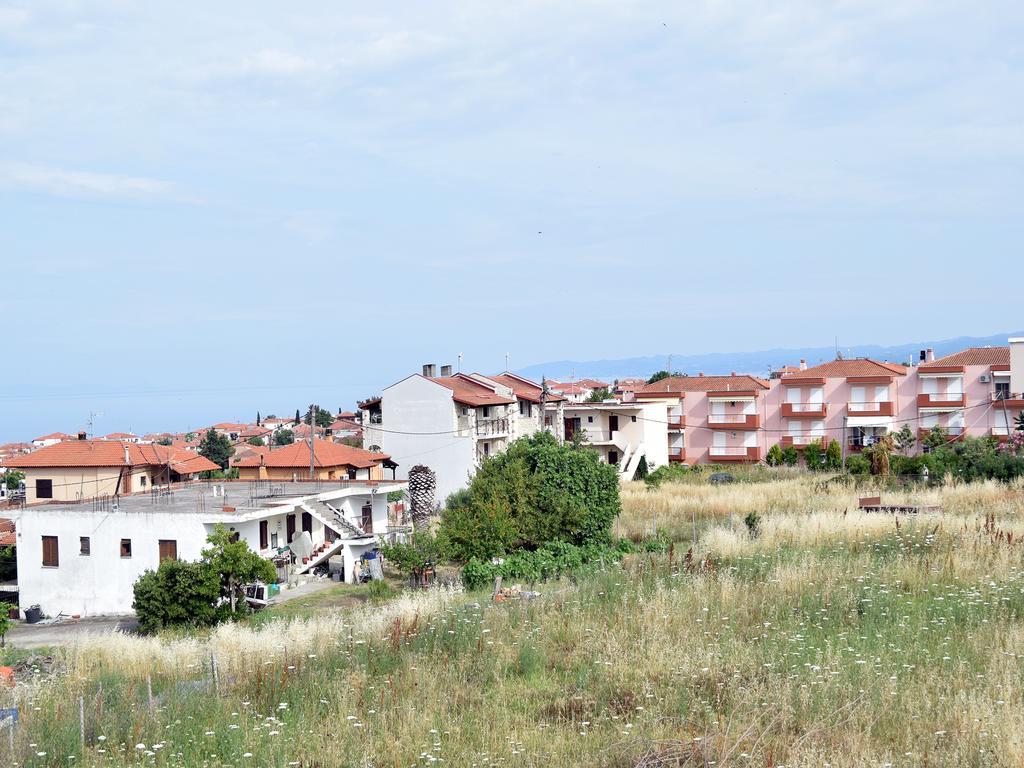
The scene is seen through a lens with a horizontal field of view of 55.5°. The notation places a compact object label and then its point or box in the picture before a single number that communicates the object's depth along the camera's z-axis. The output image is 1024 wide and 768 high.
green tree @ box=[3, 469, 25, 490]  74.48
